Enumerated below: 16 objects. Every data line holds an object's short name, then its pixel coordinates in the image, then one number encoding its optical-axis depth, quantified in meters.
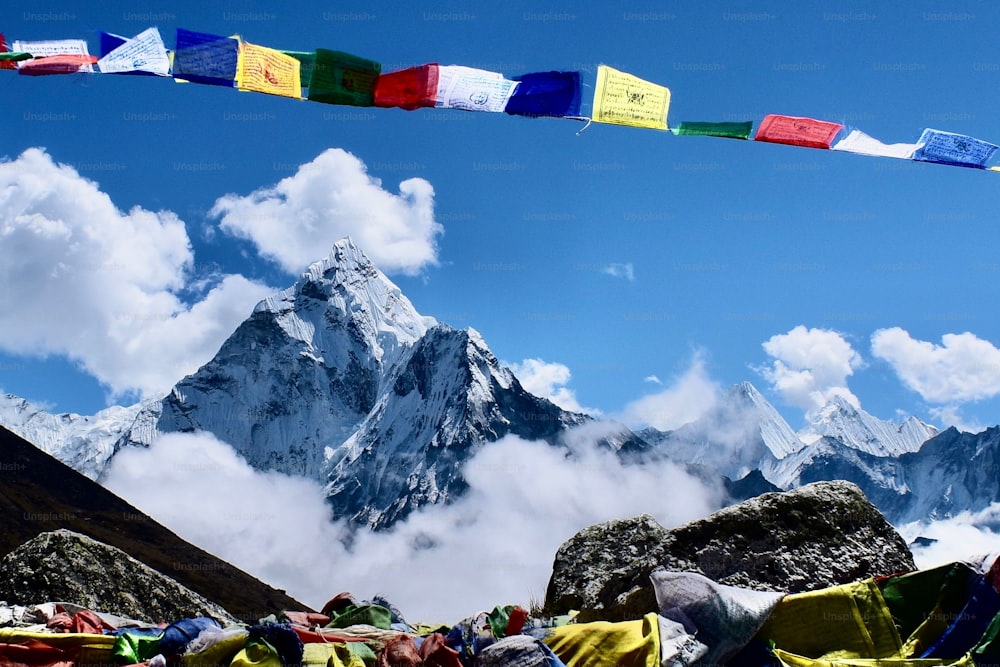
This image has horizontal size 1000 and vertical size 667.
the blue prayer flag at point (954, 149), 11.24
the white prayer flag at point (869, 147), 11.12
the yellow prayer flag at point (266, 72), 10.26
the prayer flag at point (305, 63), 10.45
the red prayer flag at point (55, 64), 10.47
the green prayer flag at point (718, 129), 11.00
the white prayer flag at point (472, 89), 10.65
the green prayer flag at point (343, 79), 10.45
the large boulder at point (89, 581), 9.02
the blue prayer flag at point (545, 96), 10.72
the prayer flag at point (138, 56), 10.31
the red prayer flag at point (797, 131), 11.04
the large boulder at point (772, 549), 7.48
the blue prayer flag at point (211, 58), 10.28
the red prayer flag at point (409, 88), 10.58
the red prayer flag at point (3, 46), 10.76
